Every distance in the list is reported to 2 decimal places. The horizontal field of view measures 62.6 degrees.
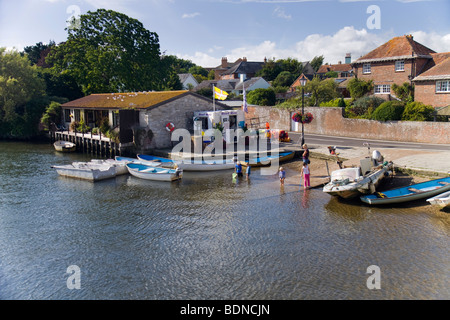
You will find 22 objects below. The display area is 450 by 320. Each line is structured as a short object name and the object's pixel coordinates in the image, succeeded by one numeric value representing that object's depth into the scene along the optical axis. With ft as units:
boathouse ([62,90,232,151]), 107.04
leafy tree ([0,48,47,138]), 155.84
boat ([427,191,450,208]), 52.60
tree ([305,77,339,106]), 145.69
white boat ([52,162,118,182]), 83.35
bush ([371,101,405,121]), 103.35
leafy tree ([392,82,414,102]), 131.35
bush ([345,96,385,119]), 114.78
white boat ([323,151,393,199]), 59.72
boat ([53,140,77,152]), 124.26
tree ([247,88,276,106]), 170.40
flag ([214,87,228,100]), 101.04
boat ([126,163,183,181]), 79.41
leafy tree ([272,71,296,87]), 249.88
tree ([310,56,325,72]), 343.26
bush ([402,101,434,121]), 100.58
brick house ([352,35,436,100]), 131.95
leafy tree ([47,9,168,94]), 156.76
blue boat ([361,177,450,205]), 57.52
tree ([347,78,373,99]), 140.97
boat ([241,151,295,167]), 88.19
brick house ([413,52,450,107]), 112.97
